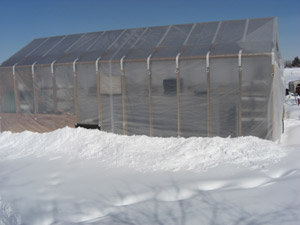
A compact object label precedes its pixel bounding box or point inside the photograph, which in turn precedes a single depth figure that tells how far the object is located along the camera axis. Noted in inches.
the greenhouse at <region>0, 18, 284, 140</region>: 331.9
